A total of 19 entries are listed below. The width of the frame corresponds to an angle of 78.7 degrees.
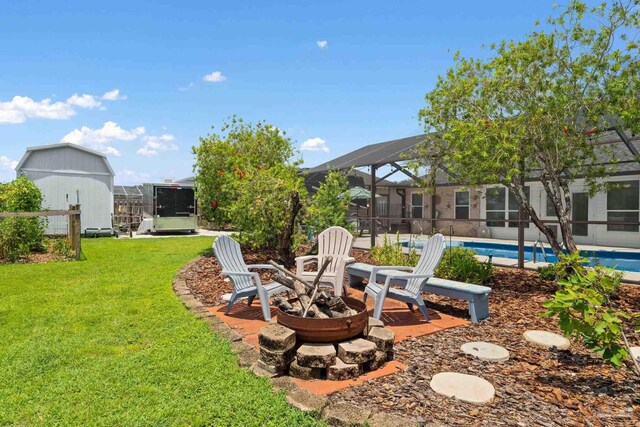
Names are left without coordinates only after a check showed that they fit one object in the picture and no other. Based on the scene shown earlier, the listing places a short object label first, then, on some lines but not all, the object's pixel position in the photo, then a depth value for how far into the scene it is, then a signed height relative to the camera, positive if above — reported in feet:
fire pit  9.54 -3.62
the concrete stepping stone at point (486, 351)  10.69 -4.22
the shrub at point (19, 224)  28.71 -1.46
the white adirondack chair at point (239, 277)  14.58 -2.87
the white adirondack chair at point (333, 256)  17.42 -2.51
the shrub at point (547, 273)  19.86 -3.61
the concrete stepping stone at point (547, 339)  11.73 -4.21
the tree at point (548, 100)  16.76 +4.89
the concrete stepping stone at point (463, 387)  8.49 -4.20
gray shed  48.14 +3.49
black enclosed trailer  54.65 -0.59
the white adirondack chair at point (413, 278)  14.19 -2.91
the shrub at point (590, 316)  8.18 -2.43
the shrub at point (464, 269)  20.31 -3.44
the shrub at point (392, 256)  24.22 -3.43
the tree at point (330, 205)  28.25 -0.04
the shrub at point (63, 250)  30.40 -3.56
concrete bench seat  14.35 -3.38
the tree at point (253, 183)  24.66 +1.60
